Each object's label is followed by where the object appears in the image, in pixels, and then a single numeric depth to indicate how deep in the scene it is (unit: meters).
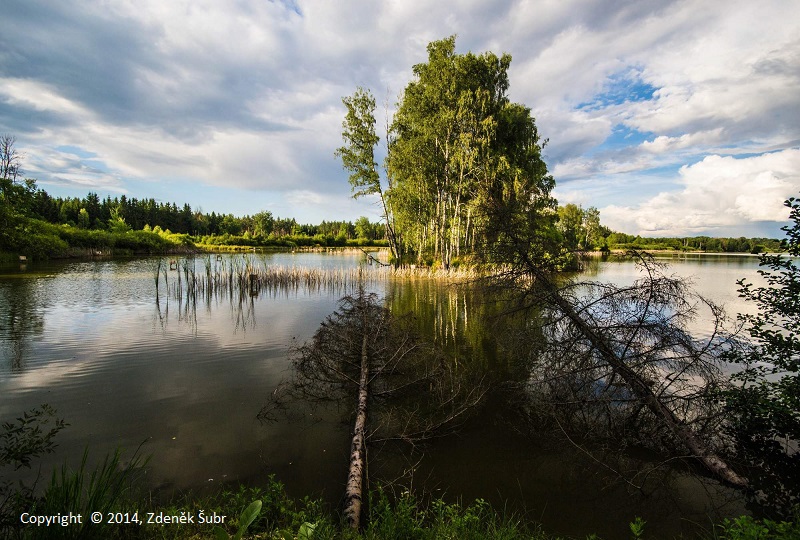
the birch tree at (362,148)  33.00
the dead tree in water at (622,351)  4.91
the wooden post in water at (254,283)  21.86
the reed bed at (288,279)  20.61
